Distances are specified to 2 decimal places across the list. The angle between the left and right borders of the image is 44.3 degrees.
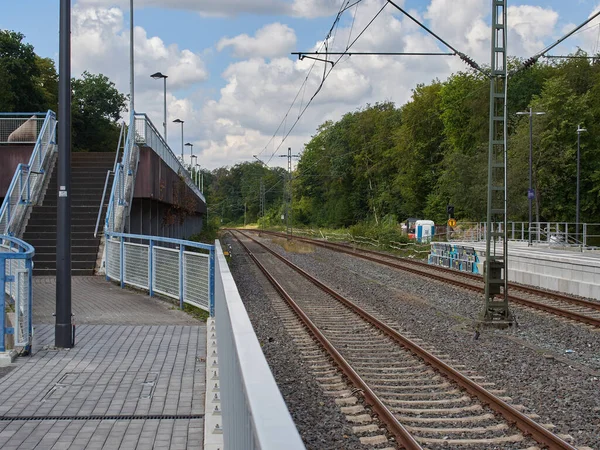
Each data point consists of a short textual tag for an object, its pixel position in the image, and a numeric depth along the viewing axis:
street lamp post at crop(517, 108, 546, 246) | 39.59
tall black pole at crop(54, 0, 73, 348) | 9.32
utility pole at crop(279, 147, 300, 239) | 63.22
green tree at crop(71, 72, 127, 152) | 59.03
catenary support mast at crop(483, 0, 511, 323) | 13.47
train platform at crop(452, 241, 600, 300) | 19.20
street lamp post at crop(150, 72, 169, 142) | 45.50
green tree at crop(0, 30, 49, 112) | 48.81
